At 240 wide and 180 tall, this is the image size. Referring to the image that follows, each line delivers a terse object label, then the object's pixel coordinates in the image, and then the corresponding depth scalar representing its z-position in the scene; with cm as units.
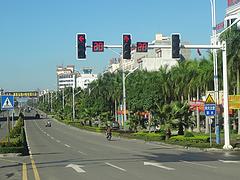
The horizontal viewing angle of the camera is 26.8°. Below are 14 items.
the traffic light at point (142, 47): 2566
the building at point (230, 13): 7556
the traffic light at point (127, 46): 2509
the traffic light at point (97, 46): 2607
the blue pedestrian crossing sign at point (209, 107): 3369
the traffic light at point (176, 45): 2511
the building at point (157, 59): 12631
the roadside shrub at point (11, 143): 3058
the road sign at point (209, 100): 3388
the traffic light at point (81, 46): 2464
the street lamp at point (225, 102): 3182
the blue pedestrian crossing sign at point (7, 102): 2728
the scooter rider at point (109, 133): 5100
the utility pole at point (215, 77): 3550
